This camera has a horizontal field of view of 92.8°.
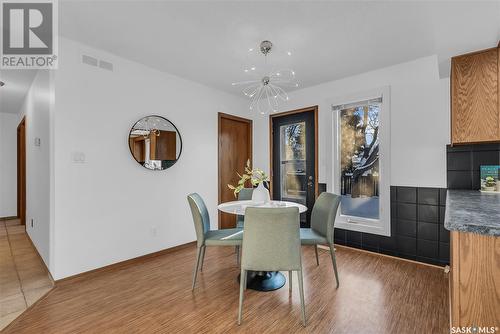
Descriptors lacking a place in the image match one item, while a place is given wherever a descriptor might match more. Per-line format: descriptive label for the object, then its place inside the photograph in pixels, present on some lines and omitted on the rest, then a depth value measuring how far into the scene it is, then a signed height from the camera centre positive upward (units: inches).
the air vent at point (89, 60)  102.3 +47.3
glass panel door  155.9 +7.0
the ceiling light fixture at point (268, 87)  111.1 +52.3
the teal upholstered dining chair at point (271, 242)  70.3 -22.5
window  125.6 +2.3
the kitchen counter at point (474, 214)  38.0 -9.7
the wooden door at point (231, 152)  164.7 +11.7
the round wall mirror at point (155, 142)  118.7 +13.6
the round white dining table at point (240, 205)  91.6 -16.2
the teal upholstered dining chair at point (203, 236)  90.7 -27.3
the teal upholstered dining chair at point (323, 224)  92.3 -23.2
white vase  106.1 -12.3
